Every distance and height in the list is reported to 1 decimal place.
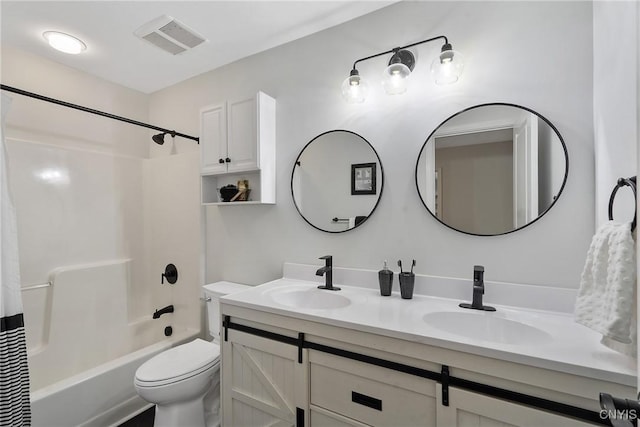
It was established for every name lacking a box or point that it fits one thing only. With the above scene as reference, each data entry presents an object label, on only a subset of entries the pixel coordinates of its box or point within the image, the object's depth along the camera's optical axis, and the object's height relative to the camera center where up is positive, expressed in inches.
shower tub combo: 63.9 -38.3
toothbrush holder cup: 56.0 -14.6
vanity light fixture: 54.4 +28.1
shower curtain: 51.5 -21.8
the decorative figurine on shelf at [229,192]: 79.6 +5.3
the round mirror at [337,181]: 65.8 +7.2
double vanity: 32.9 -20.8
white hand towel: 30.5 -9.3
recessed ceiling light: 74.3 +45.7
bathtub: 60.4 -42.3
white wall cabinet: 73.9 +18.4
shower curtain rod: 60.9 +26.0
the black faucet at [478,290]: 50.3 -14.1
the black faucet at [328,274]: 64.6 -14.4
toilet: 58.3 -36.3
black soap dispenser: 58.4 -14.7
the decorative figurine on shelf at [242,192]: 79.4 +5.3
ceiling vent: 69.8 +45.6
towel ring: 31.1 +2.7
